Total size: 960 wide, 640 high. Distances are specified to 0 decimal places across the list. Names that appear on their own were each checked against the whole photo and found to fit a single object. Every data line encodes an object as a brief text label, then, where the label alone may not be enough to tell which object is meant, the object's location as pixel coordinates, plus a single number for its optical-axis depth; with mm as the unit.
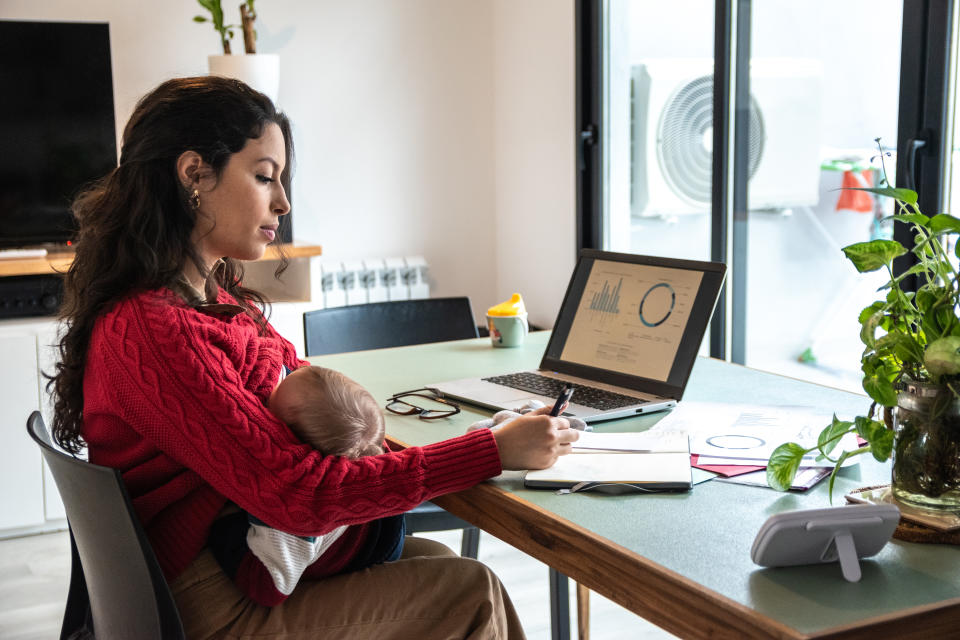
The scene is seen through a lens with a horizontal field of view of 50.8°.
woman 1132
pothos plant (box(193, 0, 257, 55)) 3338
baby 1169
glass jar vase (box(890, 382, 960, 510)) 970
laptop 1574
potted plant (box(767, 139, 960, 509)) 968
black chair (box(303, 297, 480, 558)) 2199
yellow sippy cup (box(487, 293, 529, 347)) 2084
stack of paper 1210
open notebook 1160
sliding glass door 2660
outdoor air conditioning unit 3023
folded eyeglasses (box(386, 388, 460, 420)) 1542
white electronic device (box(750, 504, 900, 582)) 893
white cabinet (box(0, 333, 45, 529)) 2895
